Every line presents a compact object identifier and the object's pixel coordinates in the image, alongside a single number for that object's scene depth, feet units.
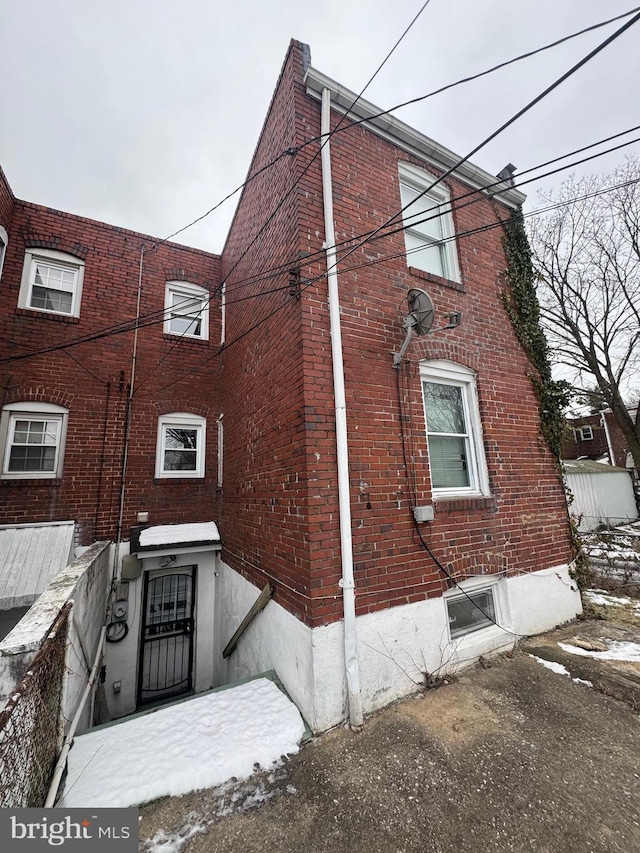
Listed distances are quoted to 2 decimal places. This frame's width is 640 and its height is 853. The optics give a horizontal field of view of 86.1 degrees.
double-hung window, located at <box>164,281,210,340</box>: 25.13
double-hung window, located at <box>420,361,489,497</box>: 14.11
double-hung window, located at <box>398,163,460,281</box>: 16.61
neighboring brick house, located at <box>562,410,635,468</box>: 77.05
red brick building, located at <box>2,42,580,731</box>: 11.00
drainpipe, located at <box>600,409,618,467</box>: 76.59
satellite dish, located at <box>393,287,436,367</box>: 12.41
